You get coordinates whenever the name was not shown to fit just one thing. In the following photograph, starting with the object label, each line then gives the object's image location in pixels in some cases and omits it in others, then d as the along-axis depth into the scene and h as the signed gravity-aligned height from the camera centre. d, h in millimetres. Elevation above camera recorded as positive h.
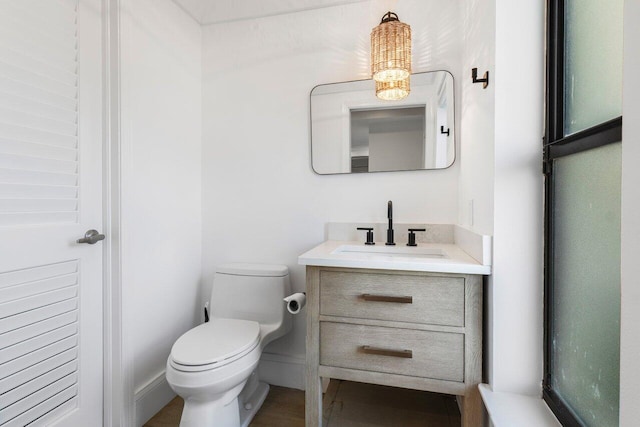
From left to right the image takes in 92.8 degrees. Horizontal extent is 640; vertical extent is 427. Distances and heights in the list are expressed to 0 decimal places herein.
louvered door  1101 +2
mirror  1688 +482
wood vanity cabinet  1124 -473
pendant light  1452 +782
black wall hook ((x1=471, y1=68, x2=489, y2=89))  1148 +515
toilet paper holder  1490 -453
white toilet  1249 -613
